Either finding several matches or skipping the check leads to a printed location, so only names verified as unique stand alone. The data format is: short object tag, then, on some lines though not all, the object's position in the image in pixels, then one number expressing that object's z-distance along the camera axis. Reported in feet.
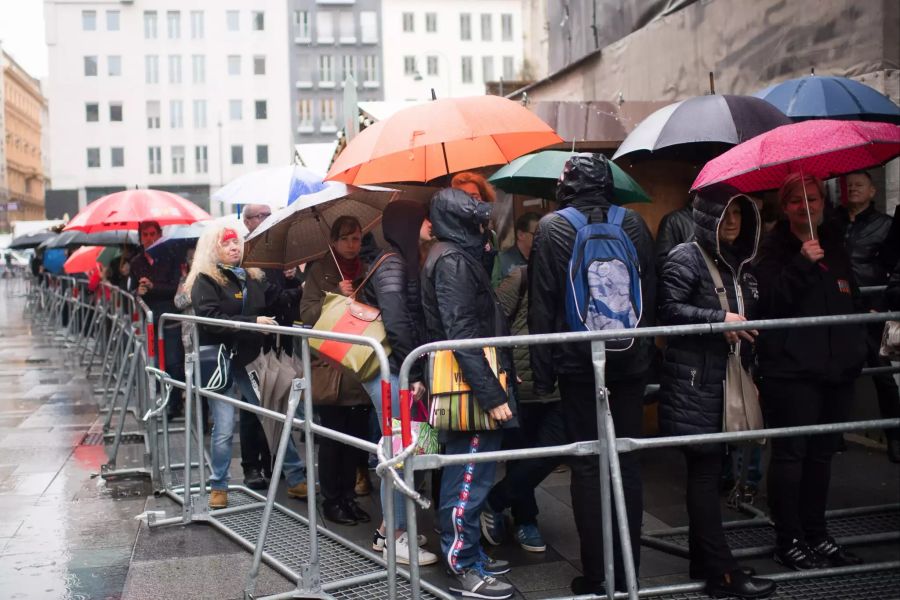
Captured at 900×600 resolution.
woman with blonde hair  21.27
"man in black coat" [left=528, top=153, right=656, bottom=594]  14.73
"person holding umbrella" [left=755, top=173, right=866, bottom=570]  15.61
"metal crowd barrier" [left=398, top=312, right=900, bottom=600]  12.64
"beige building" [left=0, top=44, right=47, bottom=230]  337.78
